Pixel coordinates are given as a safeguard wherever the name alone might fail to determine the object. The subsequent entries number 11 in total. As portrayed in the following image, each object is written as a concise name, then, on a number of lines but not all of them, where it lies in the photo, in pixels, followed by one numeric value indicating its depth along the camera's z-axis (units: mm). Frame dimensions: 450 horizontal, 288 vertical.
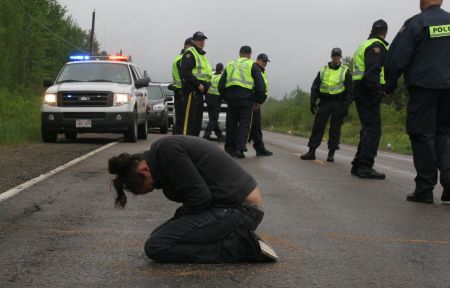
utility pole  58512
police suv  15102
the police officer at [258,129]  13375
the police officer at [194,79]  11500
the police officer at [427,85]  7289
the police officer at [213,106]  15461
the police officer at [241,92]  12023
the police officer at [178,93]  11820
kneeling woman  4426
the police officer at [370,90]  9344
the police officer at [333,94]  12133
